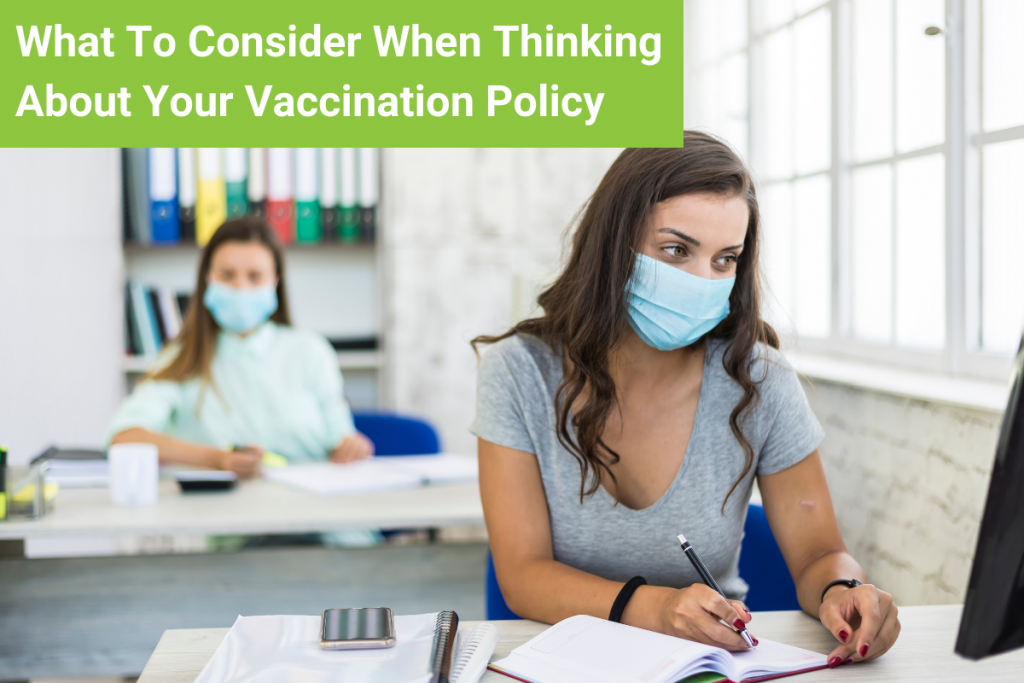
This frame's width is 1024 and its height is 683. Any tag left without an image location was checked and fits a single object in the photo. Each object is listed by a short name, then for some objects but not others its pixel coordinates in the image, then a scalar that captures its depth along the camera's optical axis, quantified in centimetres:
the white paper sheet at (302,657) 88
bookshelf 354
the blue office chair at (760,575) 140
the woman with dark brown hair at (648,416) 128
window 173
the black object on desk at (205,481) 192
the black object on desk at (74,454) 218
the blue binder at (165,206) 325
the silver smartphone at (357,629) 96
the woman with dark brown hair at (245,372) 247
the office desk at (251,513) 166
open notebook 87
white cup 180
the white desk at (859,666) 93
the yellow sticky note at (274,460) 223
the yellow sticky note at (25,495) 169
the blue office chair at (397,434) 260
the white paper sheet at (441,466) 207
